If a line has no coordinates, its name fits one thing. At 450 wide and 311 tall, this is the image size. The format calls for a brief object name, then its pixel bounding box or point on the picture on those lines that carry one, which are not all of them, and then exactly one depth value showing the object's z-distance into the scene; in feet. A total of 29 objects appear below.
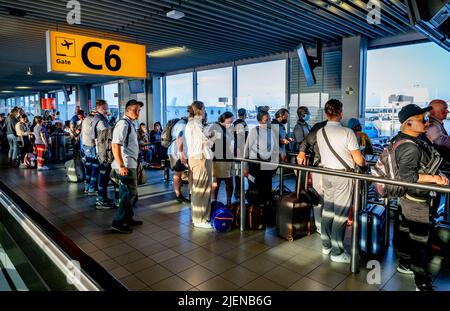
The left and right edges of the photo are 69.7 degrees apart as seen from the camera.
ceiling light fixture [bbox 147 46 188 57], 29.08
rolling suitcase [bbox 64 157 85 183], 23.99
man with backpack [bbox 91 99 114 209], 17.63
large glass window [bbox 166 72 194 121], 42.58
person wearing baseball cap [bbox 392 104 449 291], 8.88
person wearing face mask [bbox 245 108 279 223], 15.03
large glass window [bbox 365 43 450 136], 21.95
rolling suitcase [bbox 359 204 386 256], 10.81
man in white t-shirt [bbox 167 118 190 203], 17.40
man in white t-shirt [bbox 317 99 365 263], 10.39
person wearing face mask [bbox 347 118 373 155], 19.15
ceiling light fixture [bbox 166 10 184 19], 17.43
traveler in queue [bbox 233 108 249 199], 18.40
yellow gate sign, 17.79
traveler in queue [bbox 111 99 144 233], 13.15
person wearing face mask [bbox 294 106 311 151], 19.86
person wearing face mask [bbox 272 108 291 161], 16.70
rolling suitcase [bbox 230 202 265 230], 13.94
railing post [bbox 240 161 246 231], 13.44
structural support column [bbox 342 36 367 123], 24.18
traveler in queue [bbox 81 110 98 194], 19.58
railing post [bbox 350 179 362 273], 10.01
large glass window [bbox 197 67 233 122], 37.11
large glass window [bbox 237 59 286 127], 31.58
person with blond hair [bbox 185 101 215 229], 14.14
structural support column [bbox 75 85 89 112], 60.18
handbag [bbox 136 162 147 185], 19.78
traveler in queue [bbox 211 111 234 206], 15.83
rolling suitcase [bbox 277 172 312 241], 12.44
